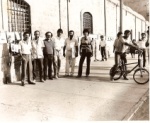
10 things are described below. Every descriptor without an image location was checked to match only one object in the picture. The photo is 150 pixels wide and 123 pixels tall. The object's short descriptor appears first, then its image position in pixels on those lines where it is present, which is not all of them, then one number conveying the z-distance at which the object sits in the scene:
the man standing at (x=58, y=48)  8.99
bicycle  8.20
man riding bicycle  8.43
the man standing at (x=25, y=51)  7.87
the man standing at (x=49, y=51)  8.55
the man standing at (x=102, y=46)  14.97
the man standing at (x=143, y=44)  11.27
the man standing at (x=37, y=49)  8.24
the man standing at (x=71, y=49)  9.24
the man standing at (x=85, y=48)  9.16
